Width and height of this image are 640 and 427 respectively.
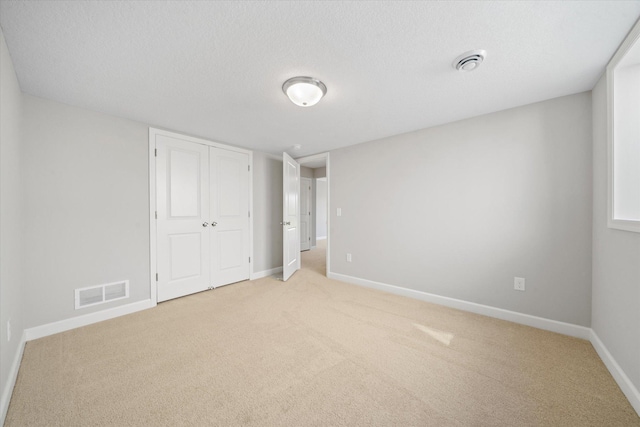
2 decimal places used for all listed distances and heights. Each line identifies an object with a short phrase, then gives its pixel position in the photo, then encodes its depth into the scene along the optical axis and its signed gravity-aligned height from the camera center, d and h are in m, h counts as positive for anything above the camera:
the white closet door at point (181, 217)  2.92 -0.05
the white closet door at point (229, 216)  3.44 -0.05
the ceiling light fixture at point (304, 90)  1.83 +0.98
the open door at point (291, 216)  3.81 -0.06
